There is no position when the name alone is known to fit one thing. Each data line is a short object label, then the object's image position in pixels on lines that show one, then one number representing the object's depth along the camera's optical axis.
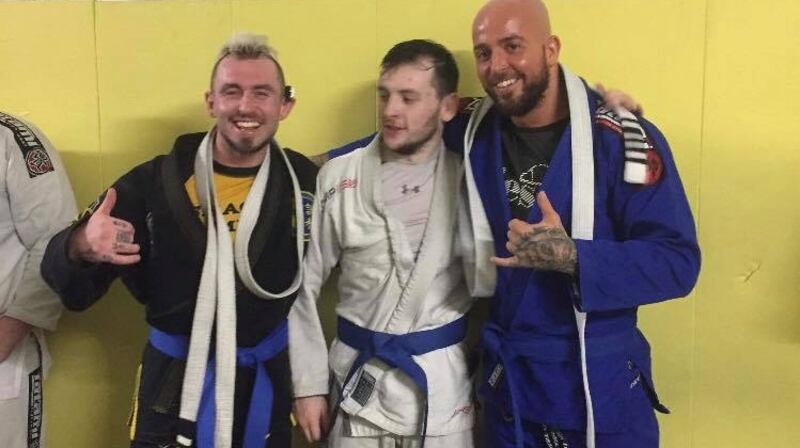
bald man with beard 1.54
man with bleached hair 1.66
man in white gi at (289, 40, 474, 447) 1.72
